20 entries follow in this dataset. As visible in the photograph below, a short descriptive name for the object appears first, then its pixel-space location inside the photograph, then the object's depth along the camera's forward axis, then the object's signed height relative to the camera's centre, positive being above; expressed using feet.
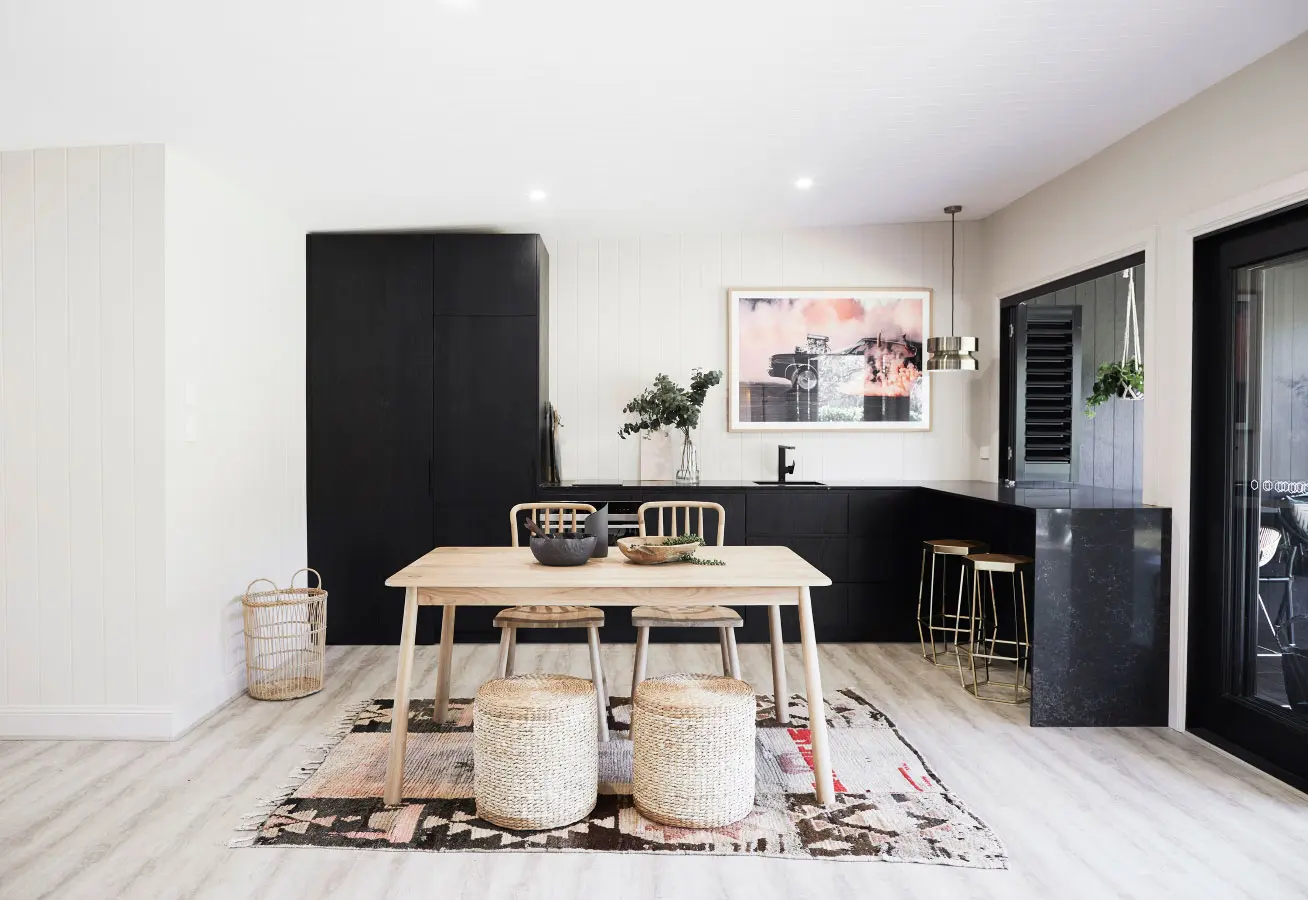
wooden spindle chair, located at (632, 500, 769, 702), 10.70 -2.26
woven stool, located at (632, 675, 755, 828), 8.41 -3.13
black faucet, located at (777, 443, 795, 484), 16.98 -0.53
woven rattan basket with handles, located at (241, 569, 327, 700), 13.11 -3.29
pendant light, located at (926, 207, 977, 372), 15.61 +1.60
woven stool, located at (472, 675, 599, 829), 8.37 -3.14
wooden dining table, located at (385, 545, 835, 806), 8.85 -1.56
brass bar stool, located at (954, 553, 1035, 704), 12.59 -3.54
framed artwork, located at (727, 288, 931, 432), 17.94 +1.74
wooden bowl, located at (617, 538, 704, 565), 9.76 -1.28
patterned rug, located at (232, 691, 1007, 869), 8.17 -3.84
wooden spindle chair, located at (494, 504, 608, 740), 10.92 -2.32
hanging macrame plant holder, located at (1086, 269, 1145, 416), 16.11 +1.14
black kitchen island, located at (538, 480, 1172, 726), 11.54 -2.03
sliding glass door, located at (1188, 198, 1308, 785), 9.95 -0.68
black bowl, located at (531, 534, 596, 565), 9.66 -1.25
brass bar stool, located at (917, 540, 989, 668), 13.87 -2.94
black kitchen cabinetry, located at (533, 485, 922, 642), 16.19 -1.84
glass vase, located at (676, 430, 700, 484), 17.24 -0.53
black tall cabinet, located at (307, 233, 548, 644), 16.21 +1.06
